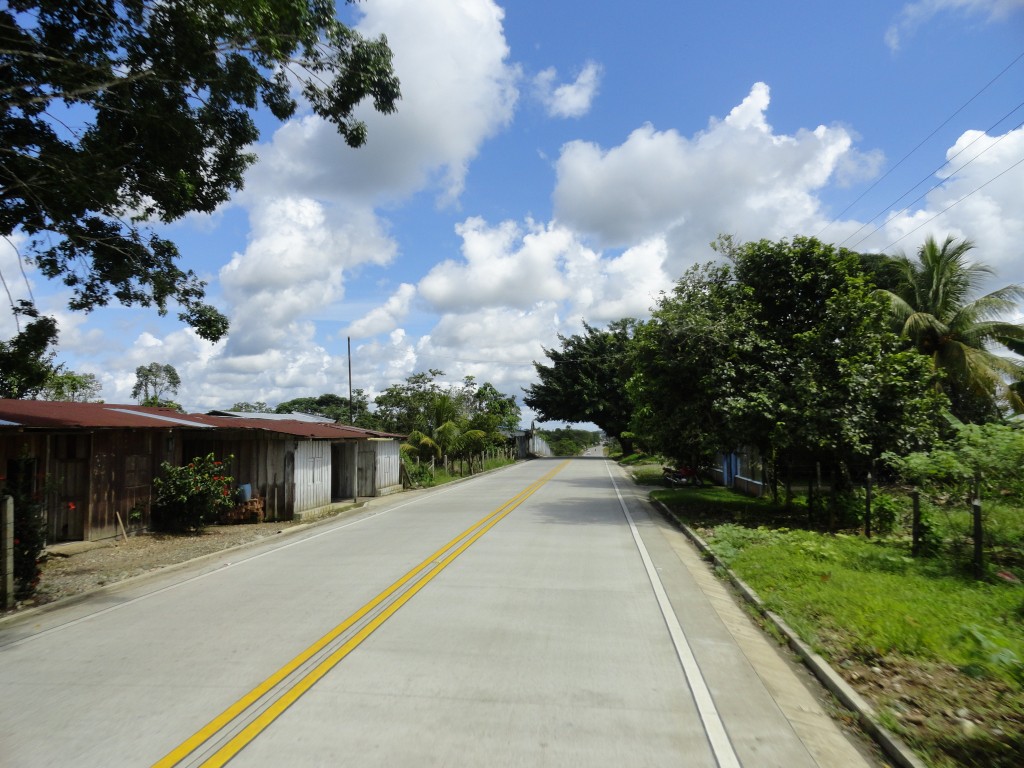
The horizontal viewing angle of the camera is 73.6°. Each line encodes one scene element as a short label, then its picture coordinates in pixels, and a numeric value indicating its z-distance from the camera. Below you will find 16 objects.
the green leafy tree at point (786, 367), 15.33
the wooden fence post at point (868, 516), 13.84
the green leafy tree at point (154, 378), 58.63
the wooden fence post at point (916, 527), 10.98
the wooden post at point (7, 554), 8.36
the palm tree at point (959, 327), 22.59
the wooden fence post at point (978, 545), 9.41
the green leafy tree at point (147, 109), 9.08
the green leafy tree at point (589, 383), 63.59
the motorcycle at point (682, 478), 28.78
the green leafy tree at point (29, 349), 11.52
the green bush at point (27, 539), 8.87
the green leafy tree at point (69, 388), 35.78
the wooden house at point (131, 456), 12.76
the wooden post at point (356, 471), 25.09
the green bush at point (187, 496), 15.12
